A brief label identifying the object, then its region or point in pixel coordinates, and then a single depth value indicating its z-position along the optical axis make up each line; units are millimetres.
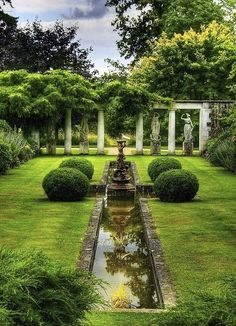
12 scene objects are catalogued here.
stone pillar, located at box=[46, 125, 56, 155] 36097
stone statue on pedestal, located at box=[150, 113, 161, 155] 35812
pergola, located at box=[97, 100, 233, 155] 36125
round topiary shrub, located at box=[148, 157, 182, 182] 20828
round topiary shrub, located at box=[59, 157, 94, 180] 20891
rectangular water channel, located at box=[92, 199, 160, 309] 8934
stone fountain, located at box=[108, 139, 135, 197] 20266
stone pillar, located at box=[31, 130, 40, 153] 35750
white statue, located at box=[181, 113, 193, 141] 35906
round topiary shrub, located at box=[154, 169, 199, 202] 17359
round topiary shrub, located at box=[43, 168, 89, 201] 17250
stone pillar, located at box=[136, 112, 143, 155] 36250
